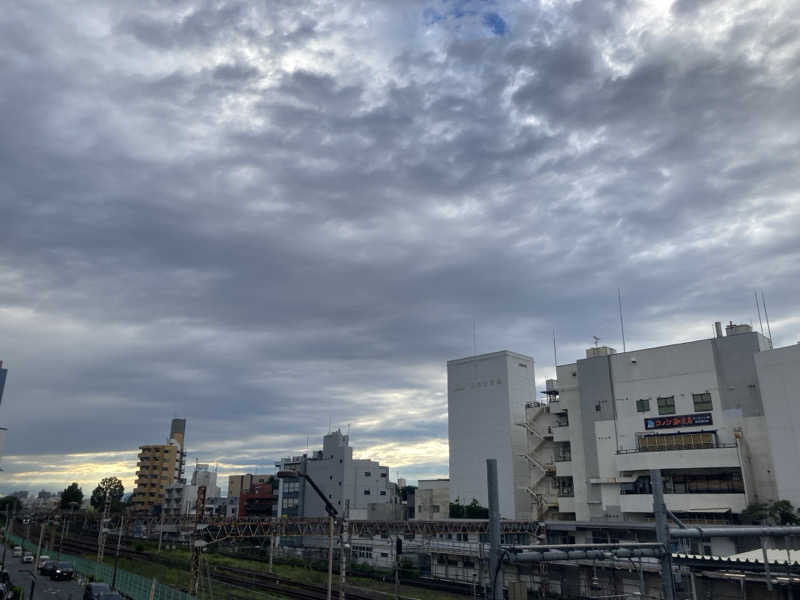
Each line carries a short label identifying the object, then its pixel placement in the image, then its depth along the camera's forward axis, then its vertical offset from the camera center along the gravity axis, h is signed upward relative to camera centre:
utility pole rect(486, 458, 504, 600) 12.04 -1.10
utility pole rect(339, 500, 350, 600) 38.63 -5.10
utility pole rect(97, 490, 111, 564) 68.86 -6.30
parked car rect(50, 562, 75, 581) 60.62 -8.18
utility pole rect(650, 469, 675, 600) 13.97 -0.88
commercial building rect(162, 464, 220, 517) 157.62 -2.21
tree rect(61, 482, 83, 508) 165.25 -1.54
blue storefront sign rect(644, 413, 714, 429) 75.00 +8.68
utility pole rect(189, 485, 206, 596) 37.24 -3.73
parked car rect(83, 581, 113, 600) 43.25 -7.23
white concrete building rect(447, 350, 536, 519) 107.06 +12.09
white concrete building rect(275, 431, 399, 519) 128.50 +1.34
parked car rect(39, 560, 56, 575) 61.53 -7.88
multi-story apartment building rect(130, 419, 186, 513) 170.12 +4.09
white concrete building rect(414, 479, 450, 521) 123.19 -2.19
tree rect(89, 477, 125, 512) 170.11 -0.76
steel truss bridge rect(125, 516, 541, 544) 74.06 -4.60
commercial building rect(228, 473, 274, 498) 153.88 +1.68
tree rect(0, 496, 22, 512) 179.50 -4.53
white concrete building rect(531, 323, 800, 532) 68.50 +7.66
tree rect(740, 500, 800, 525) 61.59 -2.29
